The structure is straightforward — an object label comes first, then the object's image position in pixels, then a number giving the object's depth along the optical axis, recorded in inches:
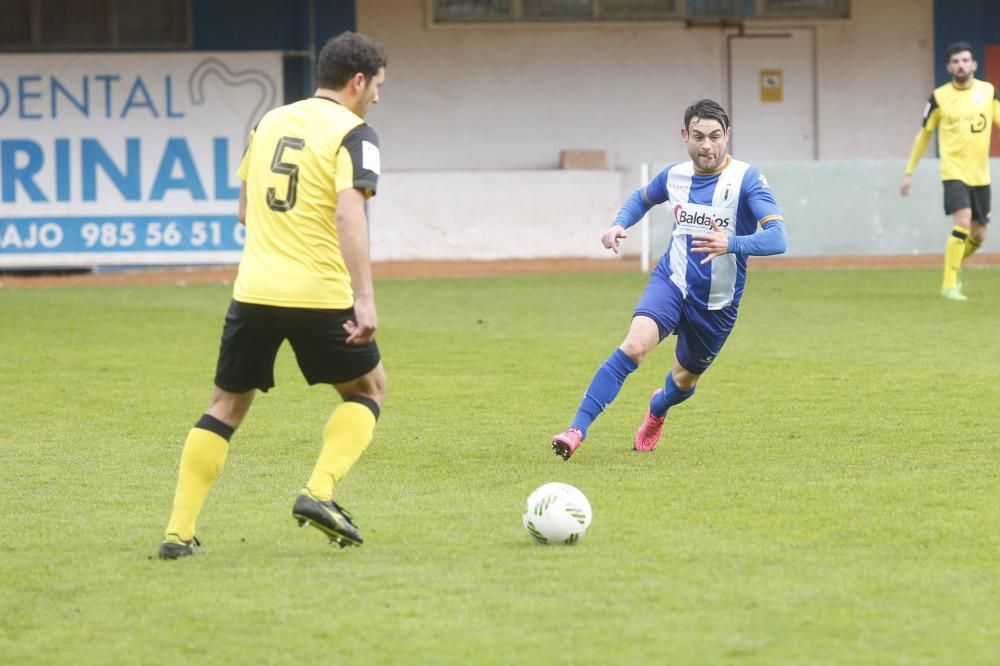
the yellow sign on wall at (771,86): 1915.6
